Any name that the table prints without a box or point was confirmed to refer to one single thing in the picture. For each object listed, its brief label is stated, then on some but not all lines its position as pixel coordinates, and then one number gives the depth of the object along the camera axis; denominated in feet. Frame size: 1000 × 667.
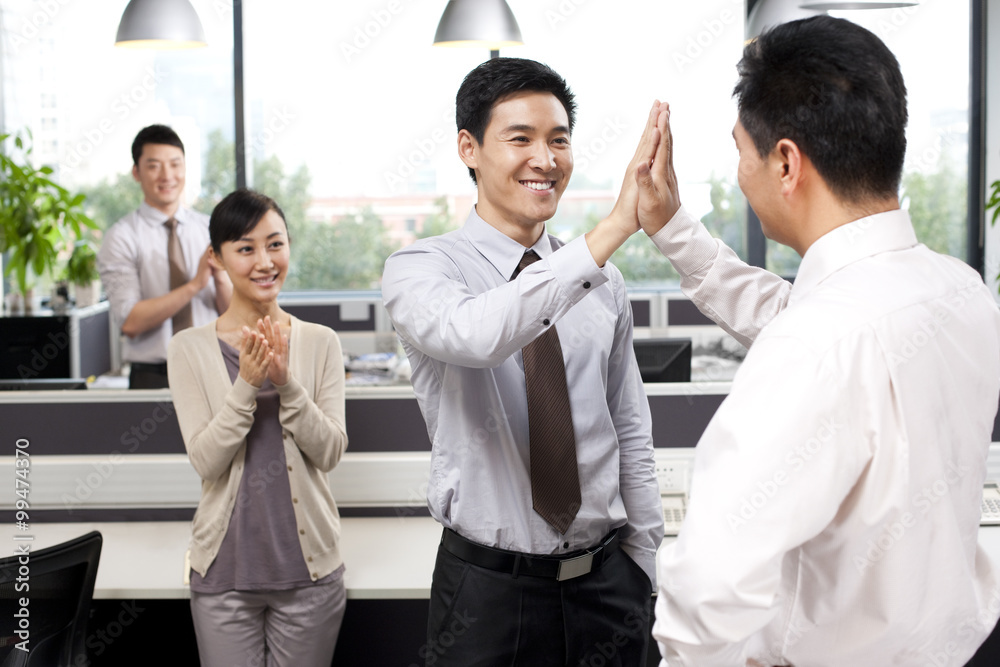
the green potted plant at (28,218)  14.37
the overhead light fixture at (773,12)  12.85
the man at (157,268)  11.59
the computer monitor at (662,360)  8.42
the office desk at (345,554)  6.66
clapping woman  6.19
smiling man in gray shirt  4.77
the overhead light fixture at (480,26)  13.50
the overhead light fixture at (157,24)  12.89
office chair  5.59
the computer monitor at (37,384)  8.46
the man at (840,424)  2.93
